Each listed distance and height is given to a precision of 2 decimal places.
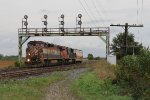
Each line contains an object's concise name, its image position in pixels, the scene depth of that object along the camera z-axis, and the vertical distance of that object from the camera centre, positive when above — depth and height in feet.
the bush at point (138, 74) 52.81 -2.35
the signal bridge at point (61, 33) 167.48 +15.00
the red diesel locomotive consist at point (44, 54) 138.69 +3.33
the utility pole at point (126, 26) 144.28 +16.27
